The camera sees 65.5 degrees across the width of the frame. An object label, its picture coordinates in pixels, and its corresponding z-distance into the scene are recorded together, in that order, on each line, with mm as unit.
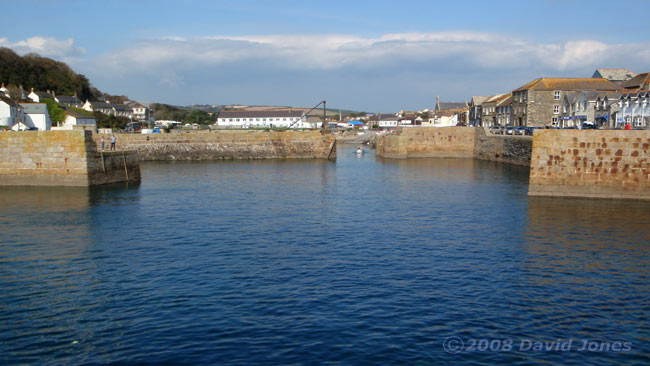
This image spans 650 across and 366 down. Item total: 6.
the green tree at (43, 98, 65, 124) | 79531
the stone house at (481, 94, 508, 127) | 86038
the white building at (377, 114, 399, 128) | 170688
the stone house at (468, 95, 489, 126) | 96744
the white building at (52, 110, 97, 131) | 80312
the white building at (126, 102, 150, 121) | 161025
